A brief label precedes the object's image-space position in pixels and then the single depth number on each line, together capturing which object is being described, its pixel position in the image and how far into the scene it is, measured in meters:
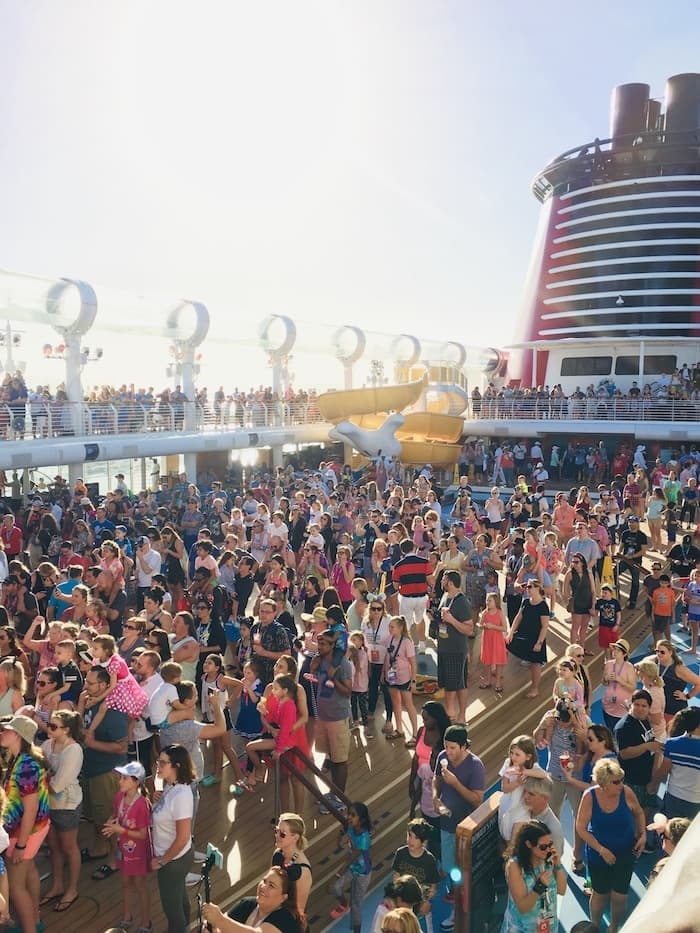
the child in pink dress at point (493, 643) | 7.73
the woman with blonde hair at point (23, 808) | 4.27
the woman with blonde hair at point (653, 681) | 5.78
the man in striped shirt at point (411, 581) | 8.68
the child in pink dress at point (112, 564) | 8.17
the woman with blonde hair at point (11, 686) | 5.31
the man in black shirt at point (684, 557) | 10.52
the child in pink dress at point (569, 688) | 5.55
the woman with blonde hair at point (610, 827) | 4.37
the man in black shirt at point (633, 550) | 10.91
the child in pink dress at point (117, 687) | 5.27
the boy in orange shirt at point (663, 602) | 9.01
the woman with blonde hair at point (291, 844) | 3.85
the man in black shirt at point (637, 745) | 5.34
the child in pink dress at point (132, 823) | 4.39
